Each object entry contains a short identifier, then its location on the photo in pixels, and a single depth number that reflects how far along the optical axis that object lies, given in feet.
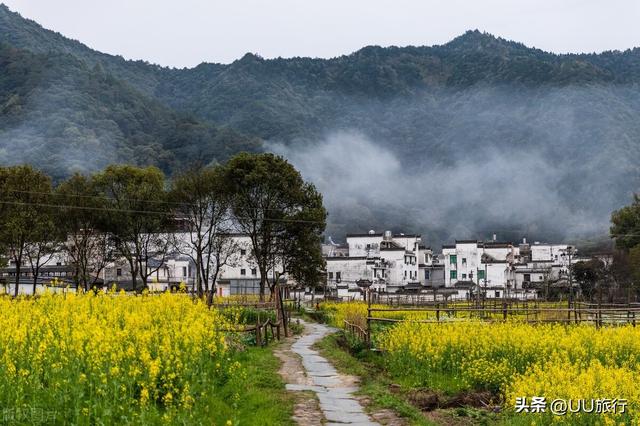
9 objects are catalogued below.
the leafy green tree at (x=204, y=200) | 178.19
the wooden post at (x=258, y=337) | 77.61
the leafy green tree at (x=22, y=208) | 147.23
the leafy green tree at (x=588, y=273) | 248.93
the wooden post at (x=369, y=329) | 78.23
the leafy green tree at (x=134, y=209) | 172.96
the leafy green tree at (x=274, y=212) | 173.58
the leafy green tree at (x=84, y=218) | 169.19
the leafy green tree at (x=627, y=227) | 261.65
